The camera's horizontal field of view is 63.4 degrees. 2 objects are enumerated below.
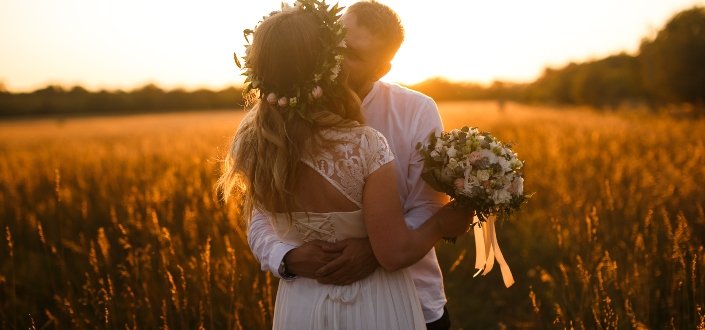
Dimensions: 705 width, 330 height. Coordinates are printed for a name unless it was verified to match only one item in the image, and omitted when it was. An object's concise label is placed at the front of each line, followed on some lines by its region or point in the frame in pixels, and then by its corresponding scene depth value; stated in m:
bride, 2.13
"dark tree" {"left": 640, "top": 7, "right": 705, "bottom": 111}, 27.72
